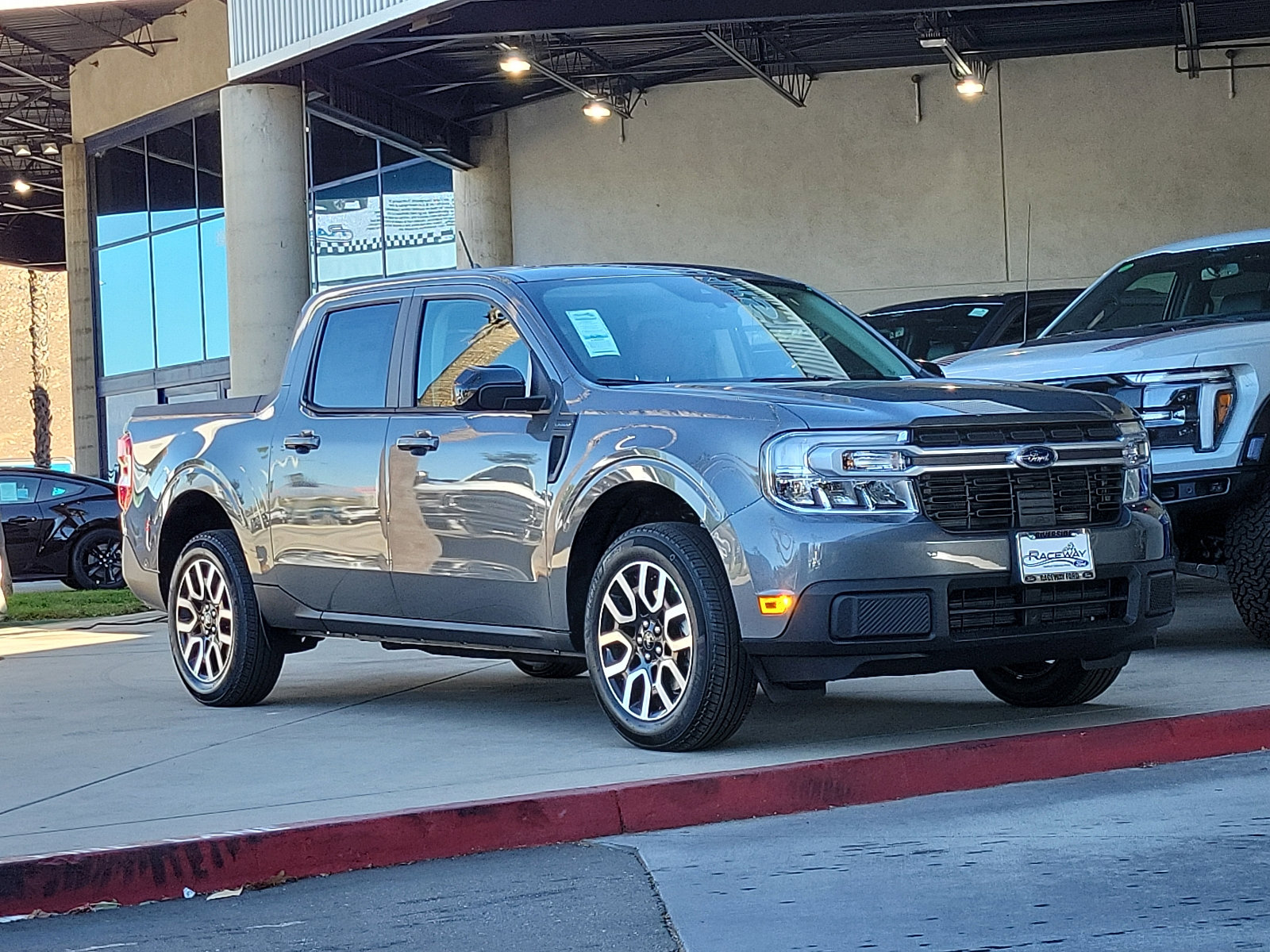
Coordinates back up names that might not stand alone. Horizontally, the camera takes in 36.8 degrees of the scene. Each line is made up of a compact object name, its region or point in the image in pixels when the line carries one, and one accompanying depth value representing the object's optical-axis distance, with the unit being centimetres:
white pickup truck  848
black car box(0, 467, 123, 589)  2080
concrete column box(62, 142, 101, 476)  3728
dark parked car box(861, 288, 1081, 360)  1330
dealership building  2539
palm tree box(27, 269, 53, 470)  7306
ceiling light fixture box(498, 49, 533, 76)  2627
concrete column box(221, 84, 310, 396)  2525
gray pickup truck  627
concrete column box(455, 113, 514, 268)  3222
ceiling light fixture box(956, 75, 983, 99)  2753
